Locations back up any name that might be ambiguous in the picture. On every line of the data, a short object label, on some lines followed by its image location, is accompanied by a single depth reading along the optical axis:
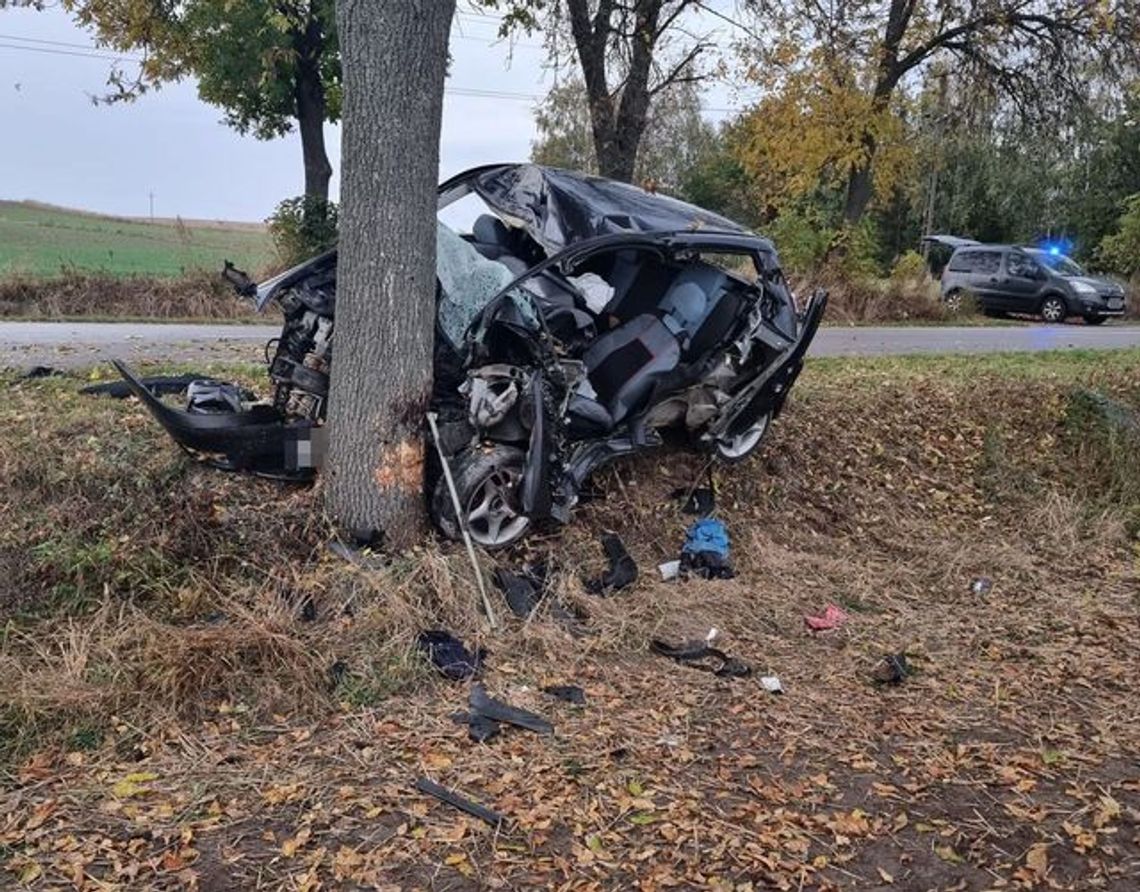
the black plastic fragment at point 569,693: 4.74
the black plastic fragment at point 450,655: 4.86
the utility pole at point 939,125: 20.42
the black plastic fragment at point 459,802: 3.65
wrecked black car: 5.81
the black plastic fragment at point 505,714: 4.41
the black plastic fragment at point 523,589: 5.54
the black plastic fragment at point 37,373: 7.59
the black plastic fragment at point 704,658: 5.21
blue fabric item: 6.69
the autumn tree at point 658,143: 29.52
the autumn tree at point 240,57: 14.89
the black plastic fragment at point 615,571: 6.09
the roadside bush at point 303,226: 19.05
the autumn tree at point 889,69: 17.72
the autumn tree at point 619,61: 13.70
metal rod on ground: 5.51
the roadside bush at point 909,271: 21.62
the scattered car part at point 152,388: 7.07
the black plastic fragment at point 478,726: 4.29
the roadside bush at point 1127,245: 28.25
